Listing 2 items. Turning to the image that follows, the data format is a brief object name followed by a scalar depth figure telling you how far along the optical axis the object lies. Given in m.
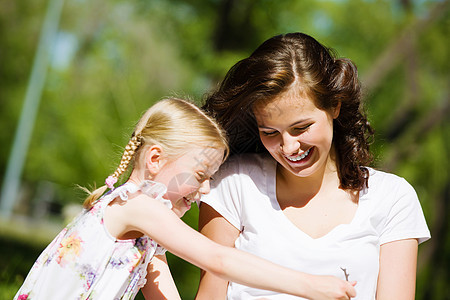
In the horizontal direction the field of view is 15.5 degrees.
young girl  3.03
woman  3.21
